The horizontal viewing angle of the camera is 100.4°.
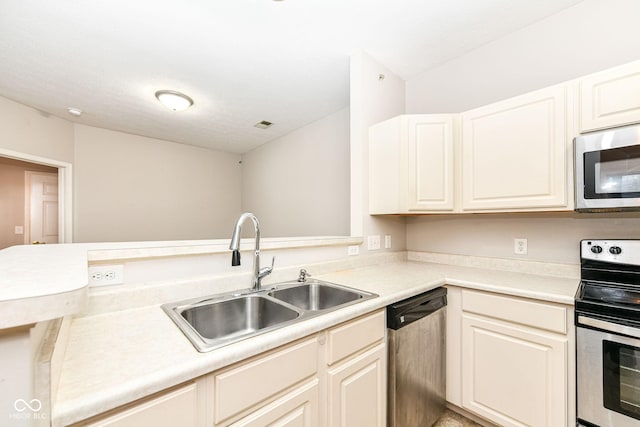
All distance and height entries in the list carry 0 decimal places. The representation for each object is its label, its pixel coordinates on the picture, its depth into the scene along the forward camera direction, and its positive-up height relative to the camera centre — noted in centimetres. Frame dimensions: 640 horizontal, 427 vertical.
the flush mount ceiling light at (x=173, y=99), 288 +126
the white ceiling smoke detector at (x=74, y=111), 331 +131
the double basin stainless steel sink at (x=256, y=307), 114 -45
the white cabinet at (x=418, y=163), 190 +37
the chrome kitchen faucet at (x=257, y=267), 135 -28
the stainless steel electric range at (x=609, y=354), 109 -60
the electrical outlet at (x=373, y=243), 219 -24
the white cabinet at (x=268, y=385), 78 -56
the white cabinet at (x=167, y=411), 62 -49
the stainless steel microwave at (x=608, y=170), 125 +21
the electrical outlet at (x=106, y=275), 107 -25
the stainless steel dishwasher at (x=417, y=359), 132 -79
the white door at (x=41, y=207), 388 +11
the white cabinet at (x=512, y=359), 129 -78
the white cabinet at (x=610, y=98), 128 +58
